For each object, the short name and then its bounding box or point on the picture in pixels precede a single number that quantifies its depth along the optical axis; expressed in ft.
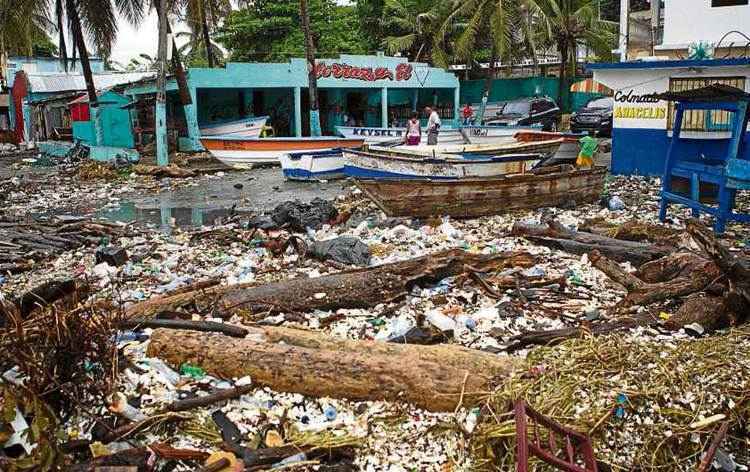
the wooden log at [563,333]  16.19
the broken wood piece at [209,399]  12.75
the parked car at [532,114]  85.20
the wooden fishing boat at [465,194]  33.37
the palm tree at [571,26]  83.13
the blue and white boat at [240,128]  71.92
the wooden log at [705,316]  16.85
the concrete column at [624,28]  54.65
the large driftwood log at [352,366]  13.12
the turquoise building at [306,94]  73.00
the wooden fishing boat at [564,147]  54.24
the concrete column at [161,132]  65.87
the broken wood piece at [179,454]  11.35
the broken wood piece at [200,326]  15.60
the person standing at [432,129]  58.80
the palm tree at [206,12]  66.28
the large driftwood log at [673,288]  18.83
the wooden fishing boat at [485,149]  49.27
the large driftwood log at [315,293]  19.54
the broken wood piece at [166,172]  61.62
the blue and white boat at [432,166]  41.70
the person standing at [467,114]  92.52
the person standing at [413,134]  58.70
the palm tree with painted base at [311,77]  69.41
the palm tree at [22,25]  76.33
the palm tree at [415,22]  92.22
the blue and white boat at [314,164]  54.85
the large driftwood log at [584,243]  23.79
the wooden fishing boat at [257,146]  65.87
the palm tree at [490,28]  81.10
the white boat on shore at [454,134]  68.54
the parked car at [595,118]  77.87
